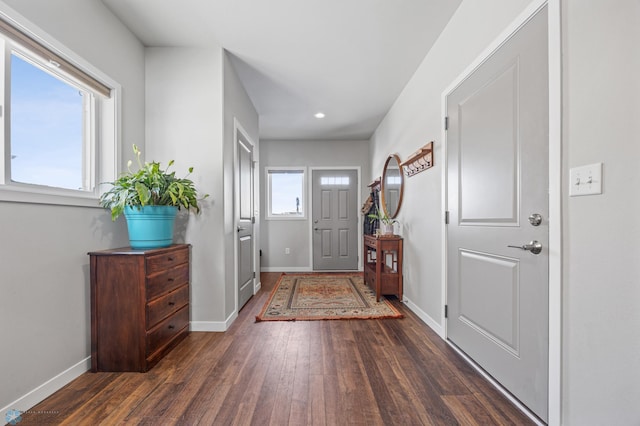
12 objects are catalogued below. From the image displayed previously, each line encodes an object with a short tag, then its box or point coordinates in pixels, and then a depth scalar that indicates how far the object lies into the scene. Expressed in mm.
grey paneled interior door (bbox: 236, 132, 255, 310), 3092
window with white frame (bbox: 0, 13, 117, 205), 1477
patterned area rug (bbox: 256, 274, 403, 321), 2862
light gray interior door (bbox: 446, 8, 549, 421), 1340
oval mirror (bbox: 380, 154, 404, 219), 3578
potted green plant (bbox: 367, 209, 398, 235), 3561
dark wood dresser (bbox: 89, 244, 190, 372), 1825
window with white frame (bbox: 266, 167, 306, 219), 5609
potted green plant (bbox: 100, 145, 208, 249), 1962
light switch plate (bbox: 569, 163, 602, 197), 1059
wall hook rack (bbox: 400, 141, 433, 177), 2562
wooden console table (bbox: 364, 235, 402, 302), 3373
